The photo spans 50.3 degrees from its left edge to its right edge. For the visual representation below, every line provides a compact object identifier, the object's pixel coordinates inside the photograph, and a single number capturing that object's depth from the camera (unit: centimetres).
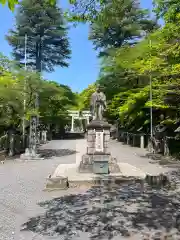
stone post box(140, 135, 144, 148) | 1630
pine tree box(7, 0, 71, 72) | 2353
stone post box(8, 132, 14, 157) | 1247
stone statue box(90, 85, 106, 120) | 851
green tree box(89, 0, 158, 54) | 2102
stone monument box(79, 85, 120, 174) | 798
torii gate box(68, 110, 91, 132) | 3299
